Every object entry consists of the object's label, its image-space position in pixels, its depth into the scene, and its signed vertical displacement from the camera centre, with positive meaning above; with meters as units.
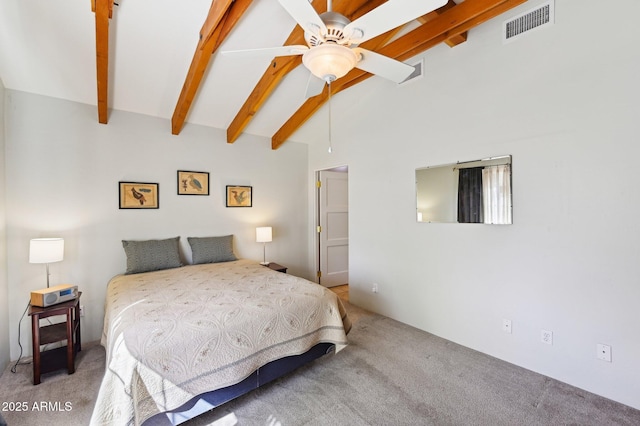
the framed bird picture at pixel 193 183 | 3.81 +0.43
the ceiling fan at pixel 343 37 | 1.39 +0.99
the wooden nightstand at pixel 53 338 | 2.29 -1.08
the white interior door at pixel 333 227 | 4.95 -0.28
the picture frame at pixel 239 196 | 4.24 +0.26
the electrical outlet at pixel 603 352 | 2.05 -1.04
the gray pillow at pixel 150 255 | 3.24 -0.49
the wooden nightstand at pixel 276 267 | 4.09 -0.80
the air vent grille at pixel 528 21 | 2.25 +1.56
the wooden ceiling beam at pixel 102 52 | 2.01 +1.38
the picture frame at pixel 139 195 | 3.39 +0.24
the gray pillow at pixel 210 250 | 3.73 -0.49
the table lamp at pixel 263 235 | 4.21 -0.33
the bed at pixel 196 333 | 1.54 -0.79
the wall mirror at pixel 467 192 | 2.55 +0.18
